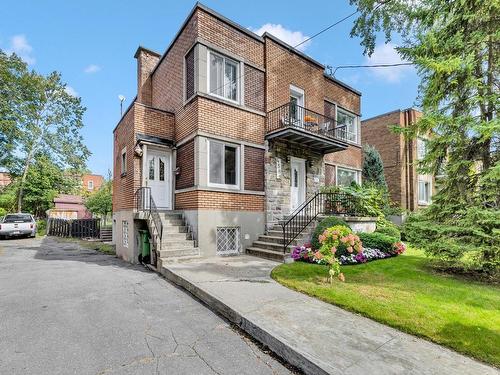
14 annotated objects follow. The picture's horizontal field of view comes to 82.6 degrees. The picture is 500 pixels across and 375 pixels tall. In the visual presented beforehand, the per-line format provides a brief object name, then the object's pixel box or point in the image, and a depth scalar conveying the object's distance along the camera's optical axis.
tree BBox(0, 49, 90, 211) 25.55
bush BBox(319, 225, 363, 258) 6.21
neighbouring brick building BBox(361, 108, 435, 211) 19.75
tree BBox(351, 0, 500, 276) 6.56
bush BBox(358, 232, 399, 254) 9.34
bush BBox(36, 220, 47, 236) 23.32
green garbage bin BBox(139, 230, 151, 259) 9.14
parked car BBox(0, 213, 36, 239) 18.16
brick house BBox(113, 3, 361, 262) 9.27
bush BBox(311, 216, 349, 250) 8.55
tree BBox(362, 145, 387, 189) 17.75
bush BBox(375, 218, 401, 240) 11.72
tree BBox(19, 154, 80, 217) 28.27
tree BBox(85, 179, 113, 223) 25.66
